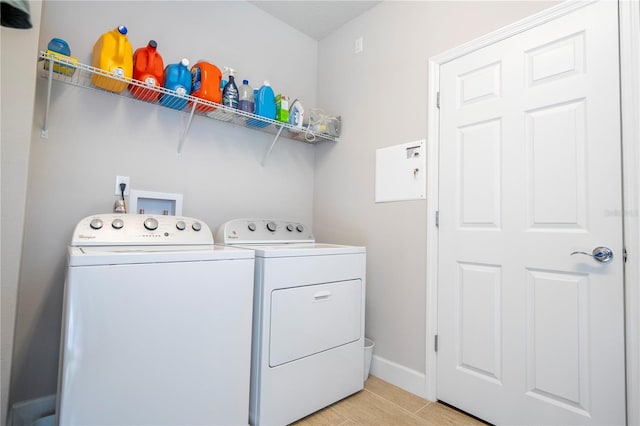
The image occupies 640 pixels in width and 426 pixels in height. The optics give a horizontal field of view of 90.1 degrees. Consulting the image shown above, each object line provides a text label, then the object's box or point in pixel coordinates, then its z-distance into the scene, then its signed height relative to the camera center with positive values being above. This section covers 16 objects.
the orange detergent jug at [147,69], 1.71 +0.83
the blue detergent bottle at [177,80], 1.80 +0.81
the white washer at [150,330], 1.08 -0.42
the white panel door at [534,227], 1.35 +0.03
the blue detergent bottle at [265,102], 2.14 +0.82
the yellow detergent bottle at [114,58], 1.60 +0.82
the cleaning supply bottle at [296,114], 2.32 +0.81
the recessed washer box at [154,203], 1.84 +0.11
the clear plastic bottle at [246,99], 2.09 +0.83
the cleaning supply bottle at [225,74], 2.19 +1.03
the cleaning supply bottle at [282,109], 2.26 +0.82
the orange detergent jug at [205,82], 1.89 +0.84
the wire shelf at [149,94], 1.52 +0.71
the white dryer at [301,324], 1.52 -0.52
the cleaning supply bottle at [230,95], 2.01 +0.81
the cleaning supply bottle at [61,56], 1.47 +0.74
